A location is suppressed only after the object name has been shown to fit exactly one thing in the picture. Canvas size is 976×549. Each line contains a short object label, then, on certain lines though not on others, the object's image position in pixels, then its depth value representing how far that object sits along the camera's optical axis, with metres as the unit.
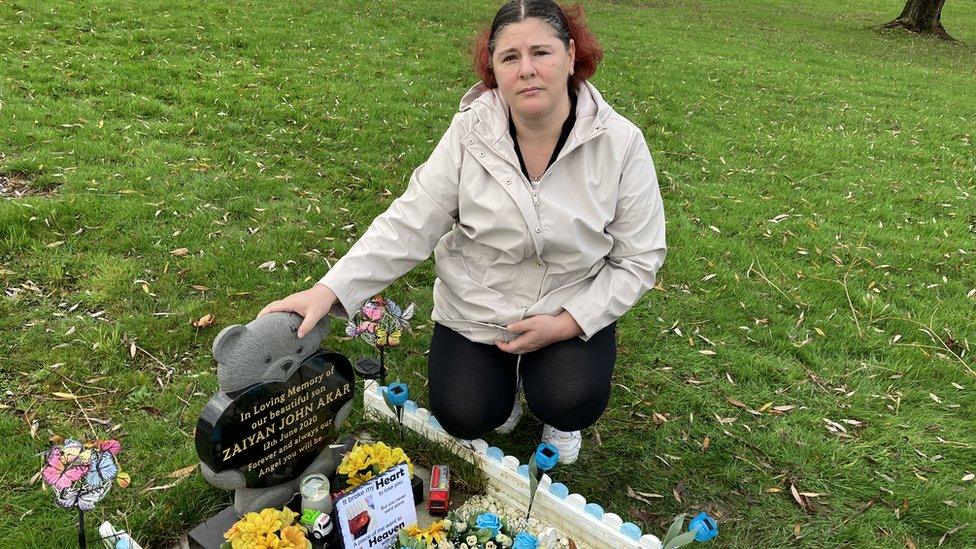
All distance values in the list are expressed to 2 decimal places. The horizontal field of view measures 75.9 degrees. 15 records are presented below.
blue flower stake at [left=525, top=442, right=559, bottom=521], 2.45
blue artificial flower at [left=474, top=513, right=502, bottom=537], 2.40
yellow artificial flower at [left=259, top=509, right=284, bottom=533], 2.19
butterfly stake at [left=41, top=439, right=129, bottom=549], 1.97
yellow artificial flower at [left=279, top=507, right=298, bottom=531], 2.33
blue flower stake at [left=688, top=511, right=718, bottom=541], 2.25
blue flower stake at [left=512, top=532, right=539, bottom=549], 2.36
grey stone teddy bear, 2.15
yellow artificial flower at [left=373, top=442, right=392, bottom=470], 2.60
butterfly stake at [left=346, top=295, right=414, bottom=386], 2.90
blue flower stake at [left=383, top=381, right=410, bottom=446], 2.88
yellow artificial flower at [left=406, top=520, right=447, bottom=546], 2.34
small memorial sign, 2.27
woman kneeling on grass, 2.58
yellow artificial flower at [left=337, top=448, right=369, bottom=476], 2.58
